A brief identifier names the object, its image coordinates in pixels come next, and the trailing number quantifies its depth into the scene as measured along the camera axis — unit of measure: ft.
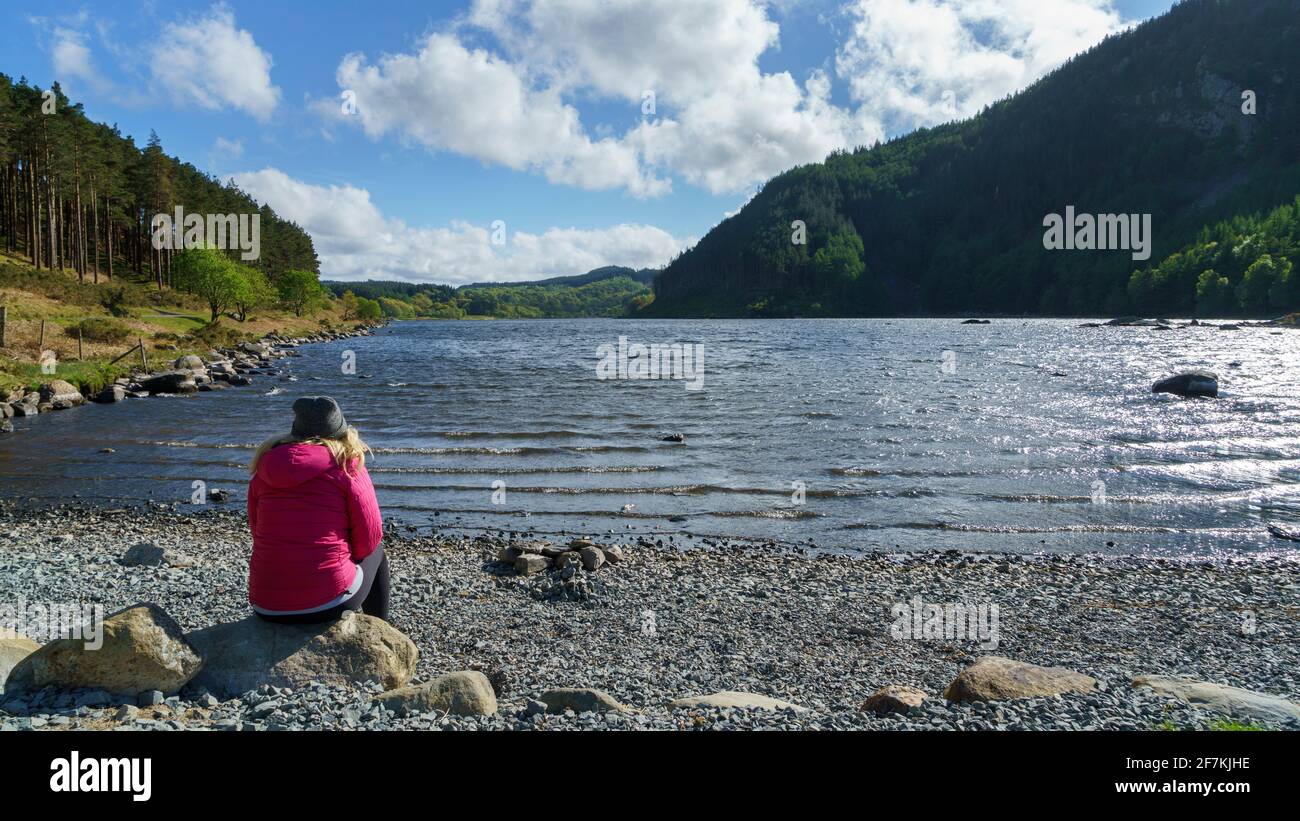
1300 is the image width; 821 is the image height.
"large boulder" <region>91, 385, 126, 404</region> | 118.62
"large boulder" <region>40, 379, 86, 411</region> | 108.88
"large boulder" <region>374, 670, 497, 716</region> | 20.68
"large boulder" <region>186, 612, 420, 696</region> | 21.66
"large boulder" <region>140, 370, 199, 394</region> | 133.08
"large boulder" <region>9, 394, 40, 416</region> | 102.12
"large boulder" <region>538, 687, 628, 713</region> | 21.90
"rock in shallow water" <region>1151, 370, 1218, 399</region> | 124.67
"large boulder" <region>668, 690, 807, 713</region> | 23.04
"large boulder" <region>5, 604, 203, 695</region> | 19.88
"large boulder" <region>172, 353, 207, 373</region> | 153.36
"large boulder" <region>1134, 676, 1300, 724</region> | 20.42
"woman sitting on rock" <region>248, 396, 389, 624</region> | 21.40
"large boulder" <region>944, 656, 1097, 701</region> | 23.24
